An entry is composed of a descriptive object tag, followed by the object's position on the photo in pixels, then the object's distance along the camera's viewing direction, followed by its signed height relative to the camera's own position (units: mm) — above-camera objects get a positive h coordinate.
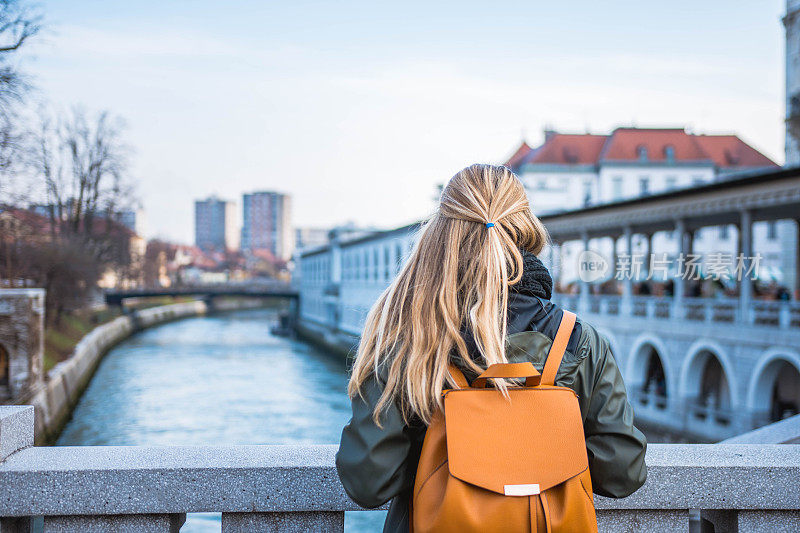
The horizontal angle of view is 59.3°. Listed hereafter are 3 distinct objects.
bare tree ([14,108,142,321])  28891 +3106
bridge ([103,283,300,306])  55906 -1560
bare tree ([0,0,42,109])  14609 +4863
